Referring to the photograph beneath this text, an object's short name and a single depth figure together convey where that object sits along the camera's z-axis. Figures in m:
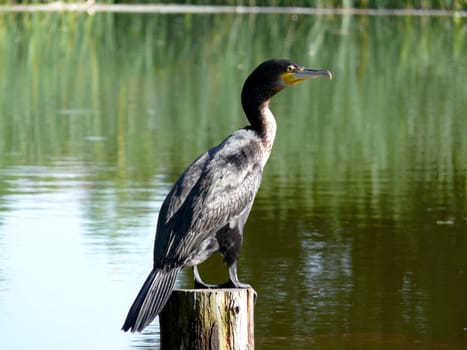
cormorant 10.91
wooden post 10.84
